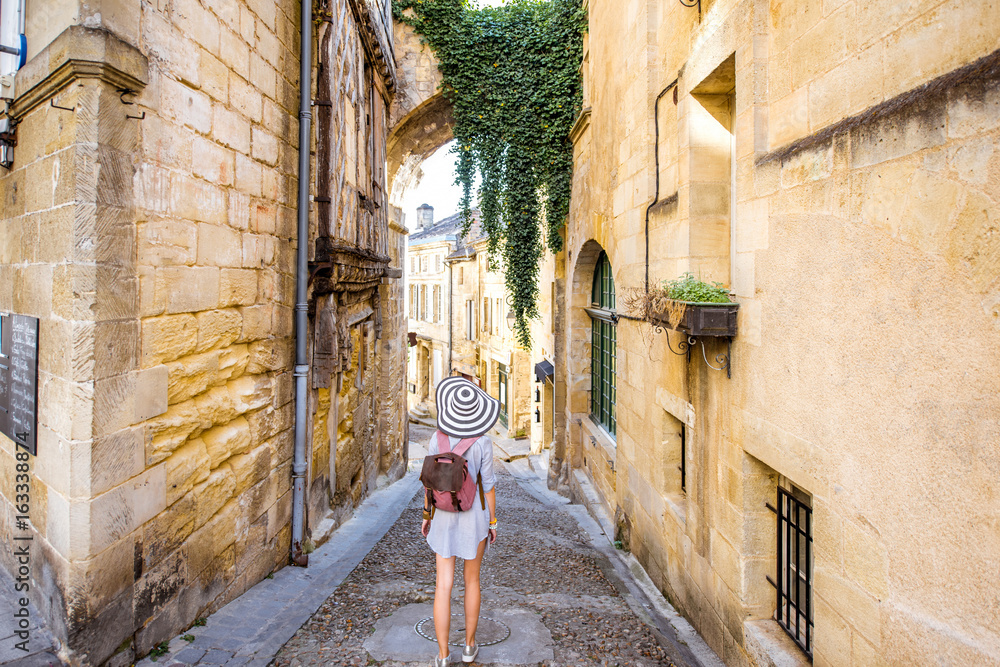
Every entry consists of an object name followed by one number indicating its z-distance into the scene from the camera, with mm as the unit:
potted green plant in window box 3402
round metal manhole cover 3408
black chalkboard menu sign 2799
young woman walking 3146
